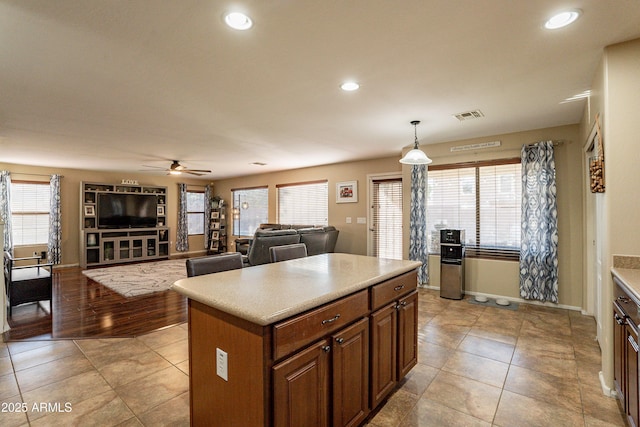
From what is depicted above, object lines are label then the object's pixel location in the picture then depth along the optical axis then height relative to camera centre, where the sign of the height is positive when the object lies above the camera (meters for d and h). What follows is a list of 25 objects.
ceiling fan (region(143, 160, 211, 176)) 6.26 +1.01
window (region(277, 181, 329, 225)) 7.34 +0.28
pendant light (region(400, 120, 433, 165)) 3.50 +0.65
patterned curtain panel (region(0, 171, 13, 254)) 6.45 +0.34
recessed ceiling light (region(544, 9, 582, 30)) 1.79 +1.19
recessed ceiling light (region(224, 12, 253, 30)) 1.78 +1.20
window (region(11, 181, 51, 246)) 6.86 +0.11
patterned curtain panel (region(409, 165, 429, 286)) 5.08 -0.12
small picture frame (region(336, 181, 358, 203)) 6.67 +0.50
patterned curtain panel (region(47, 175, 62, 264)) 7.08 -0.11
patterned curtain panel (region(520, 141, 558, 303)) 4.04 -0.19
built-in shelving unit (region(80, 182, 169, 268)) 7.48 -0.56
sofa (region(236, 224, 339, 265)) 5.02 -0.49
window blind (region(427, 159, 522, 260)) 4.46 +0.12
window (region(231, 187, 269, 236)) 8.77 +0.16
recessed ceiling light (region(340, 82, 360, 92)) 2.76 +1.20
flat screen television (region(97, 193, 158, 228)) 7.79 +0.15
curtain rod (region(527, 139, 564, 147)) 4.05 +0.94
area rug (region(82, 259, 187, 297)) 5.09 -1.23
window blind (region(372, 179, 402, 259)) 6.13 -0.10
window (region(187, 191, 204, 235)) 9.68 +0.10
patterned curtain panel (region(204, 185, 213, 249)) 9.91 +0.09
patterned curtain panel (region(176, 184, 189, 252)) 9.23 -0.12
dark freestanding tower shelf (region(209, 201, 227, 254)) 9.75 -0.47
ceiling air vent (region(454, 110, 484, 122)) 3.55 +1.19
